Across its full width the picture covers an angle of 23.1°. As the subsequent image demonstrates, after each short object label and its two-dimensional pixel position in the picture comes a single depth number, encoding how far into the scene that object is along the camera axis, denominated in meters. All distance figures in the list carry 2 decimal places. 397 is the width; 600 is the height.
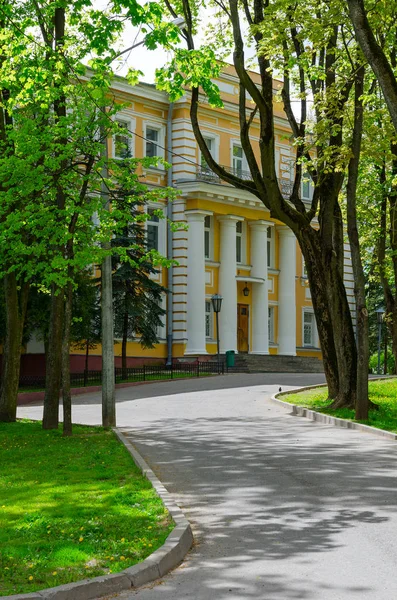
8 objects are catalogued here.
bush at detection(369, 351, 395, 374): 62.19
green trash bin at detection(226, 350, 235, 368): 47.75
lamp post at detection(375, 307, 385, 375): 48.17
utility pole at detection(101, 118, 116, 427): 21.98
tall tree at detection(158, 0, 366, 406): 20.61
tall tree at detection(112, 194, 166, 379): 40.97
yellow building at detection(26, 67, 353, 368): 49.62
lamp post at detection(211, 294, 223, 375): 46.06
